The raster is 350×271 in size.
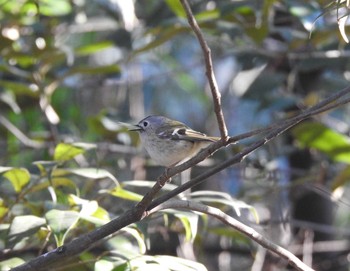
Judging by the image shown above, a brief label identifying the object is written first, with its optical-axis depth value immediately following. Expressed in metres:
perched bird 6.08
